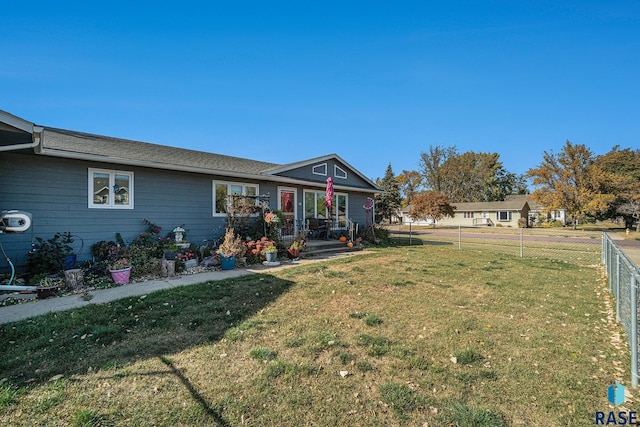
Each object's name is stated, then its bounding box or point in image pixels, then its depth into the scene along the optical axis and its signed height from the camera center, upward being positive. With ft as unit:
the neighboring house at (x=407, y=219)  143.71 -0.68
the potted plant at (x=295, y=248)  31.17 -3.46
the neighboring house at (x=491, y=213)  127.13 +1.95
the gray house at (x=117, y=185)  21.21 +3.57
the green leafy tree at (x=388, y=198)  126.22 +9.31
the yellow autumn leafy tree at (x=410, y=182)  170.09 +22.69
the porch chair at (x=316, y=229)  42.45 -1.62
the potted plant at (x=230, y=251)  25.35 -2.99
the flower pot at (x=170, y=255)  24.79 -3.19
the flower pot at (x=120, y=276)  20.06 -4.09
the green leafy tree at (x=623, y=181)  84.84 +11.14
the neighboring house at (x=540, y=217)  127.44 -0.15
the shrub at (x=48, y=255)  20.49 -2.62
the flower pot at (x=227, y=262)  25.29 -3.94
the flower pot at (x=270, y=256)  27.84 -3.79
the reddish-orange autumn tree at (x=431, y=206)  118.52 +5.05
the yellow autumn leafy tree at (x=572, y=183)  87.15 +11.60
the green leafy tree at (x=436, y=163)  167.53 +33.63
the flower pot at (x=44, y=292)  16.88 -4.39
